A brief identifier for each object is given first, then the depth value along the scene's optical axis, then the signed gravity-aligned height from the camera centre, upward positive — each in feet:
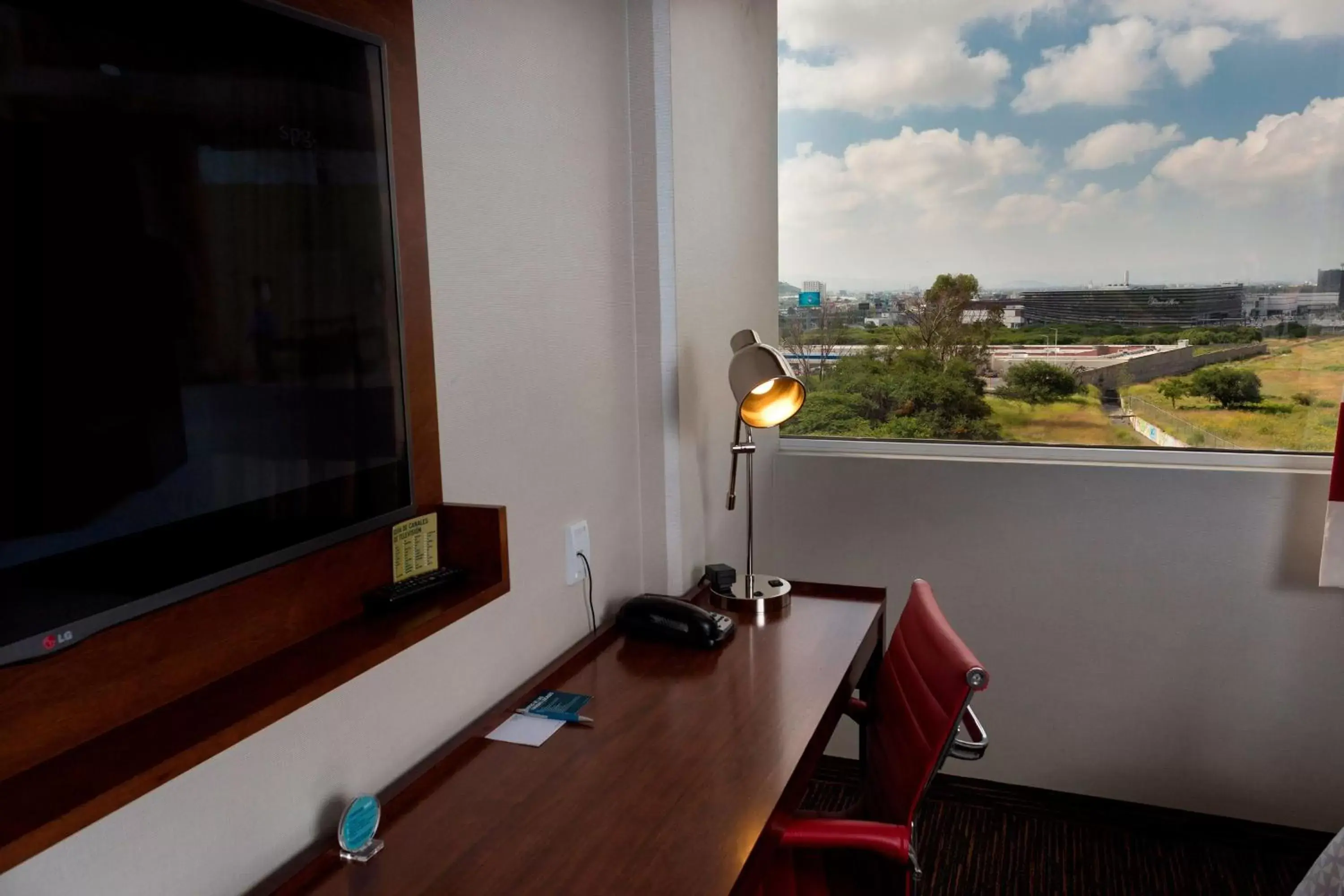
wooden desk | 3.65 -2.19
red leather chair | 4.44 -2.44
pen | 4.92 -2.15
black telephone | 5.96 -2.02
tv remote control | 3.70 -1.11
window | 7.66 +0.77
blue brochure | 4.96 -2.14
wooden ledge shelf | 2.37 -1.22
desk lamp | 6.14 -0.59
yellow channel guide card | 3.96 -0.99
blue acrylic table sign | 3.69 -2.07
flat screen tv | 2.32 +0.07
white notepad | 4.73 -2.16
